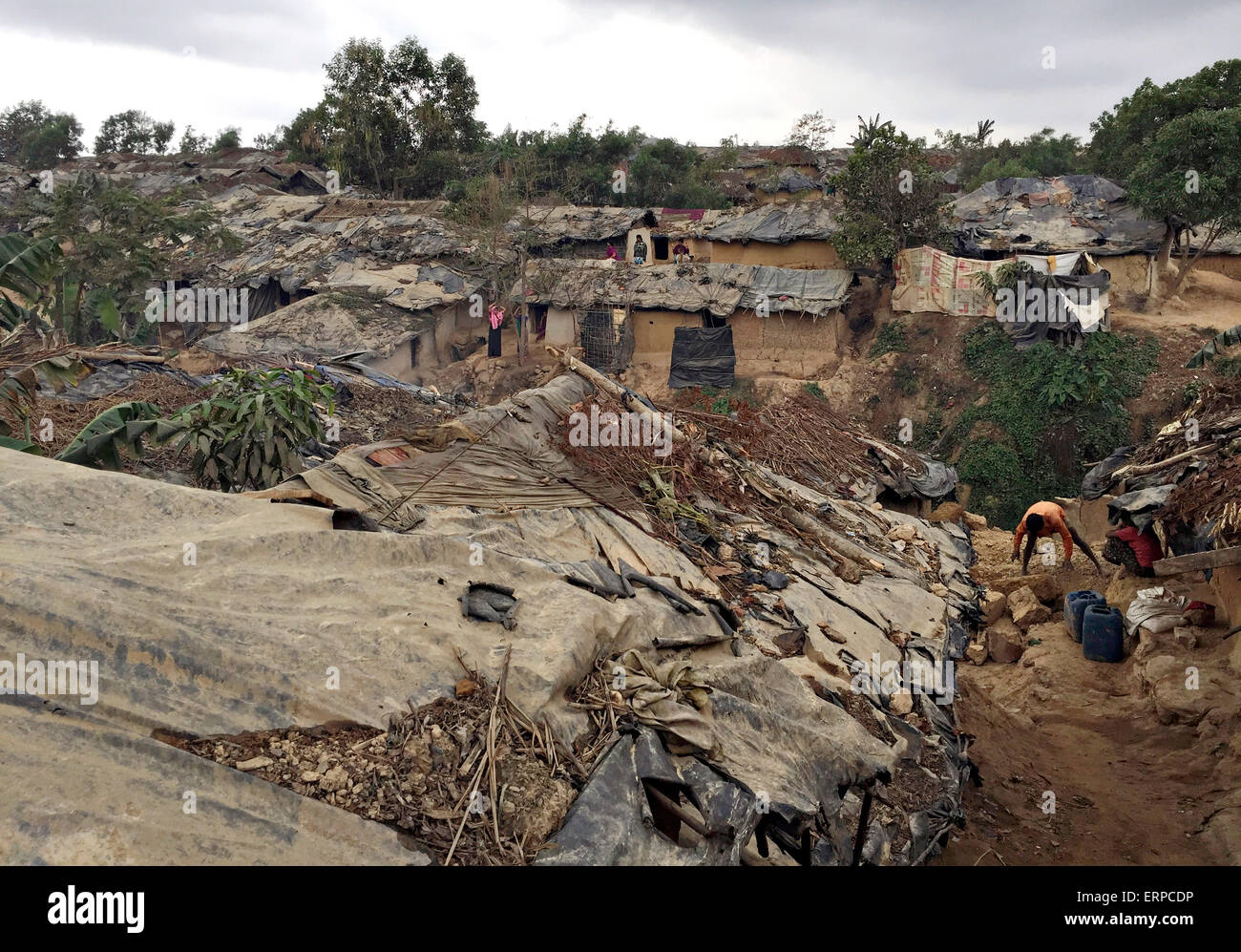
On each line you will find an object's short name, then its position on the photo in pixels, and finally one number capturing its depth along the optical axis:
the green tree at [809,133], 39.50
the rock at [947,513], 15.98
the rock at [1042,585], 12.12
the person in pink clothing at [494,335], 24.50
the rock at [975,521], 16.67
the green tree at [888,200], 22.56
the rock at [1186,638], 9.36
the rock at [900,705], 7.23
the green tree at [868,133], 23.03
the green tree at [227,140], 47.25
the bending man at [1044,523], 11.64
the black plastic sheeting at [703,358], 23.11
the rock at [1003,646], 10.45
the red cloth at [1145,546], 10.89
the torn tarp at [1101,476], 12.86
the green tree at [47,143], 46.38
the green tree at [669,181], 33.09
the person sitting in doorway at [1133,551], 10.90
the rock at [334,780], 3.86
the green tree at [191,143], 44.91
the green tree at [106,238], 17.58
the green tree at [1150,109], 20.72
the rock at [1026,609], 11.34
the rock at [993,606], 11.40
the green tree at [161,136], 47.50
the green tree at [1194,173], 19.19
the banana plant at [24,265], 7.49
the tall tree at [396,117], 31.23
